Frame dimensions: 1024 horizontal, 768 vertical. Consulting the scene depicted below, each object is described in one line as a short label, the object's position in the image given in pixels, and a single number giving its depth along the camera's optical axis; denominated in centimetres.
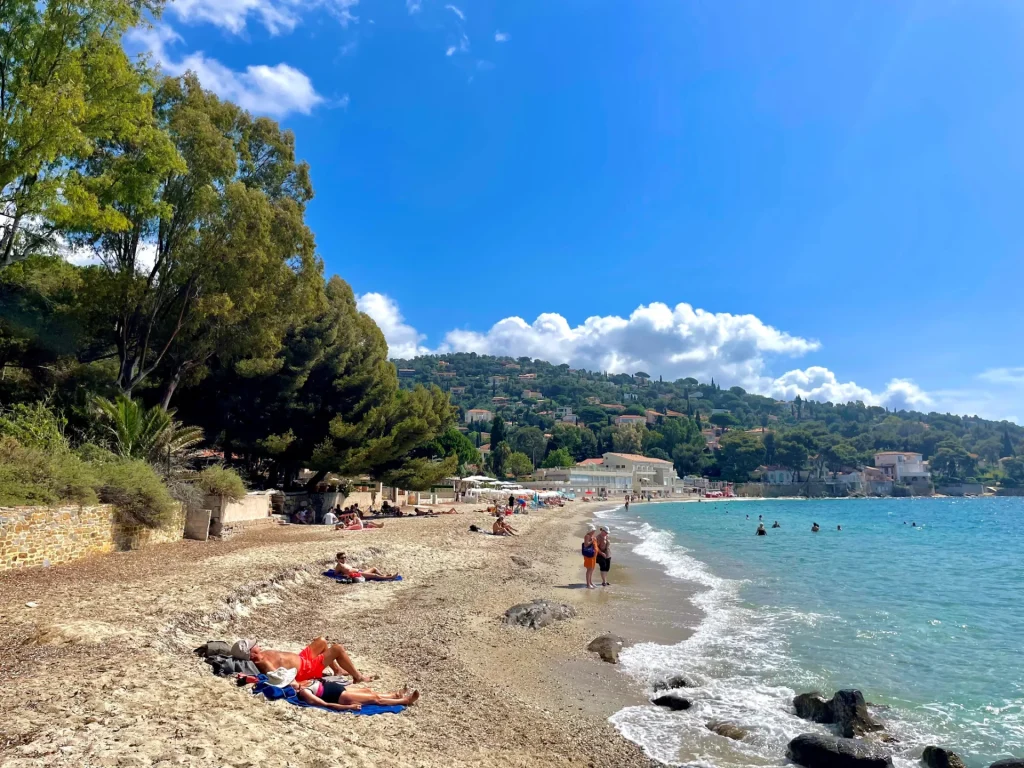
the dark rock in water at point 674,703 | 727
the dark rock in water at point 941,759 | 605
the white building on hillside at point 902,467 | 13975
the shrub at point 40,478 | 983
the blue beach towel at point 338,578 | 1311
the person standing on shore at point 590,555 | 1497
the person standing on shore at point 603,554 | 1554
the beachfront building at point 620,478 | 9718
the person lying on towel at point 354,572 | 1323
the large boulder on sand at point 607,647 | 906
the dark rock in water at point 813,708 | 708
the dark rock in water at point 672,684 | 789
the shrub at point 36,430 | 1169
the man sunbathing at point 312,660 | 620
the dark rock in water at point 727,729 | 661
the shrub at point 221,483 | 1628
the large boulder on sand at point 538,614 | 1072
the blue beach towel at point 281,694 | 568
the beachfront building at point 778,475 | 13450
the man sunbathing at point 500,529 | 2688
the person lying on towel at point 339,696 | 579
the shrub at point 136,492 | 1224
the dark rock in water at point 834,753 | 595
